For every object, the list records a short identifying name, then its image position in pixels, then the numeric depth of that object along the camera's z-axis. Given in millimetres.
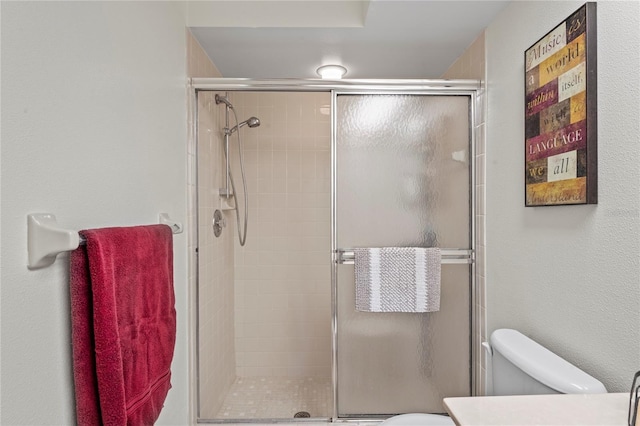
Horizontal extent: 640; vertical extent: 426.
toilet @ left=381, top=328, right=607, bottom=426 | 1078
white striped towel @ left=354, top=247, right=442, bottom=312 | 1929
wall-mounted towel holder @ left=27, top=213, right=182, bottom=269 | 828
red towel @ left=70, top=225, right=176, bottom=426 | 934
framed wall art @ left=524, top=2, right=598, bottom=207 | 1129
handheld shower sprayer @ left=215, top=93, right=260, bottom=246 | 2578
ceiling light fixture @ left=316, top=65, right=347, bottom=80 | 2490
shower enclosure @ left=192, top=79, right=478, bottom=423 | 1974
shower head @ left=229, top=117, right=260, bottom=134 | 2625
